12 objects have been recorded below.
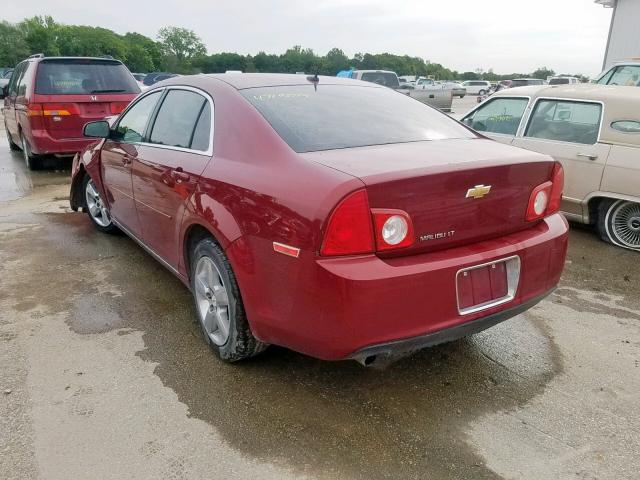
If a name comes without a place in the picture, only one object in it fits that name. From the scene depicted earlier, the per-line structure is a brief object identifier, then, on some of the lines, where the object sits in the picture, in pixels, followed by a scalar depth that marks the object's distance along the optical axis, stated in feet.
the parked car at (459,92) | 142.22
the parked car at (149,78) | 85.68
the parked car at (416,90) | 59.77
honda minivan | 25.95
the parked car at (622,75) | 30.33
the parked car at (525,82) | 102.64
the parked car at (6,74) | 113.87
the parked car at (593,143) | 15.93
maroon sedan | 7.32
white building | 57.00
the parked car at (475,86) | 163.92
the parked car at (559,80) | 83.06
